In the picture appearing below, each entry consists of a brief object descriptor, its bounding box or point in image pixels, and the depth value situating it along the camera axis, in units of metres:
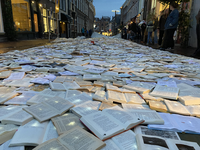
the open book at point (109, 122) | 1.03
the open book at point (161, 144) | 0.93
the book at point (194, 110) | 1.35
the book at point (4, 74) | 2.26
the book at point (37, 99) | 1.47
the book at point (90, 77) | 2.25
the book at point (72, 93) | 1.68
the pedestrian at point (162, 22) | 7.75
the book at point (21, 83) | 1.98
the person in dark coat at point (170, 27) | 5.82
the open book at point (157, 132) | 1.08
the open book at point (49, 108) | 1.23
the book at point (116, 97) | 1.58
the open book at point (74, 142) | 0.89
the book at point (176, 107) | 1.38
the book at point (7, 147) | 0.91
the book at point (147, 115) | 1.21
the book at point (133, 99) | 1.57
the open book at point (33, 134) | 0.94
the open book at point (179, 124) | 1.14
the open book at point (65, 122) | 1.08
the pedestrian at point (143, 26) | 11.02
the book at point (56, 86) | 1.84
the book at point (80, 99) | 1.53
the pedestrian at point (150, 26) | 9.28
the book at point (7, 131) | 0.99
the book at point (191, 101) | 1.55
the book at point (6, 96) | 1.50
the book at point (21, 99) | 1.48
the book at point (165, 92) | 1.70
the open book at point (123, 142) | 0.94
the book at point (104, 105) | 1.41
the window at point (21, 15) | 9.96
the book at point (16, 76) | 2.23
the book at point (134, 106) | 1.45
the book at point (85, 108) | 1.28
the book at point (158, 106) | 1.42
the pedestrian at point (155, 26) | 9.36
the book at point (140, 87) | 1.84
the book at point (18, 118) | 1.14
